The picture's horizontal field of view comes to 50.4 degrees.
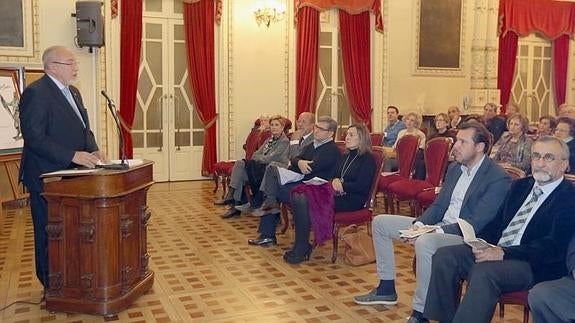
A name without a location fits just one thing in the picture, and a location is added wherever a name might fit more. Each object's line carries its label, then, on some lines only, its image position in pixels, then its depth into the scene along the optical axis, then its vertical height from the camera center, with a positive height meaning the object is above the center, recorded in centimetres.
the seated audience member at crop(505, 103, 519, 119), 985 -18
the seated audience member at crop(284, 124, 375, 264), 501 -79
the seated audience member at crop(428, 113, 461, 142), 812 -38
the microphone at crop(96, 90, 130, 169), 376 -45
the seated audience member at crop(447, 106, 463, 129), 994 -31
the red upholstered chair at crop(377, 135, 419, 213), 657 -70
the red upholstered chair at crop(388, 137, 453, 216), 616 -75
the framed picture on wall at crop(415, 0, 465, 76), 1128 +114
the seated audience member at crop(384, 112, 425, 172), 802 -47
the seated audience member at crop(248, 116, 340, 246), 548 -67
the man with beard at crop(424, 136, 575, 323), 306 -80
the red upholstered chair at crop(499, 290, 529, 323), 313 -103
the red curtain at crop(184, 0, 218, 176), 984 +49
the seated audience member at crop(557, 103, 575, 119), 740 -15
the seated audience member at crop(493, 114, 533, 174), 625 -49
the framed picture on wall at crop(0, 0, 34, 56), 862 +93
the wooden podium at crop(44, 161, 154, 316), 386 -94
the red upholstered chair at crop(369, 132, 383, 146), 779 -54
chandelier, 1017 +137
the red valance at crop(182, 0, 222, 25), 994 +137
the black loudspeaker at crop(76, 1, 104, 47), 858 +100
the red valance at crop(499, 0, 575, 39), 1177 +160
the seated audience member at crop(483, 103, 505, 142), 895 -34
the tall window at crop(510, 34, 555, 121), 1241 +41
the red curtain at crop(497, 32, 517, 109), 1197 +69
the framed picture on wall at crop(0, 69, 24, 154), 699 -22
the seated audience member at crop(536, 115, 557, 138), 687 -30
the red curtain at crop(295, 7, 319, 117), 1043 +67
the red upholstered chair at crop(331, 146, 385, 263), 508 -98
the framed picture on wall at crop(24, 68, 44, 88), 781 +25
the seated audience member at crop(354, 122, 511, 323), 359 -67
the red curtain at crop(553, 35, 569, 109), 1252 +77
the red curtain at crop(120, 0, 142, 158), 938 +59
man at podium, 398 -25
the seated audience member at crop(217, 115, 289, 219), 662 -69
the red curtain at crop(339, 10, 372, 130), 1079 +63
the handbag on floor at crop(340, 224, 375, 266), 514 -127
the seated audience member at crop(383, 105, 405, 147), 909 -52
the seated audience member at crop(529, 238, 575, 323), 283 -94
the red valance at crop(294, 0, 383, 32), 1041 +157
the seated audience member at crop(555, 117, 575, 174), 581 -31
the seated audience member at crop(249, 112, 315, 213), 630 -45
